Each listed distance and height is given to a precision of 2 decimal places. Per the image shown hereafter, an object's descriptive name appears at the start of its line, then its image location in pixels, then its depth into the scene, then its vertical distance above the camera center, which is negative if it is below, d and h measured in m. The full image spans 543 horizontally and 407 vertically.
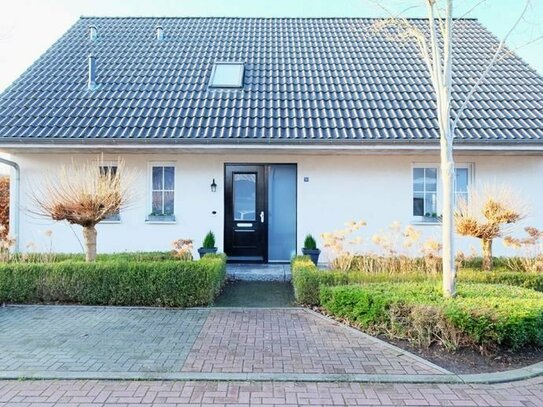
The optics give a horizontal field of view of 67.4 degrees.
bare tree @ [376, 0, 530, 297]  5.50 +0.98
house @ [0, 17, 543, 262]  8.98 +1.26
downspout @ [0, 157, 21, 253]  9.53 +0.02
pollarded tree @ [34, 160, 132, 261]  7.09 +0.07
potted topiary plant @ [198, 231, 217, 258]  9.09 -0.95
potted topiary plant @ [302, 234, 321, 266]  8.94 -0.99
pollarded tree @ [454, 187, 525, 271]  7.18 -0.21
